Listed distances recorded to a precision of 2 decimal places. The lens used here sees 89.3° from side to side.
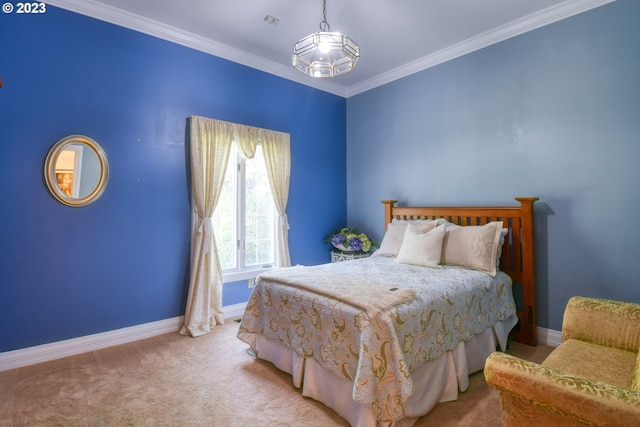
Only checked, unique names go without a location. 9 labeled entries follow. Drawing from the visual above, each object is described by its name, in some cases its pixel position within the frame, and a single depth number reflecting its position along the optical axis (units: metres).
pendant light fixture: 2.17
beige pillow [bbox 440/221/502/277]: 2.74
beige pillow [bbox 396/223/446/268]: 2.87
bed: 1.71
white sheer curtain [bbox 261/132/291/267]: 3.91
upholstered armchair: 1.03
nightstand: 4.26
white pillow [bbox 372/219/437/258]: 3.32
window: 3.65
